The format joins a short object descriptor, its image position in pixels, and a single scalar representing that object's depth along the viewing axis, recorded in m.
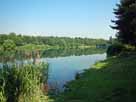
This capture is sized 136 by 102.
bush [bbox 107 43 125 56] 18.83
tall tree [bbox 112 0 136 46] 13.96
